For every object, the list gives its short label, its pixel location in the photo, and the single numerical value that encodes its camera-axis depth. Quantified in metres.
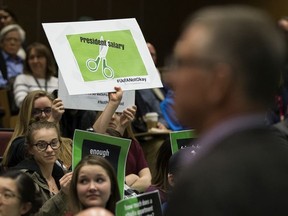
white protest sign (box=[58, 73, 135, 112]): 9.16
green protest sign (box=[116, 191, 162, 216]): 5.94
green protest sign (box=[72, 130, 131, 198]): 7.61
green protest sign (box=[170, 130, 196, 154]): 8.68
